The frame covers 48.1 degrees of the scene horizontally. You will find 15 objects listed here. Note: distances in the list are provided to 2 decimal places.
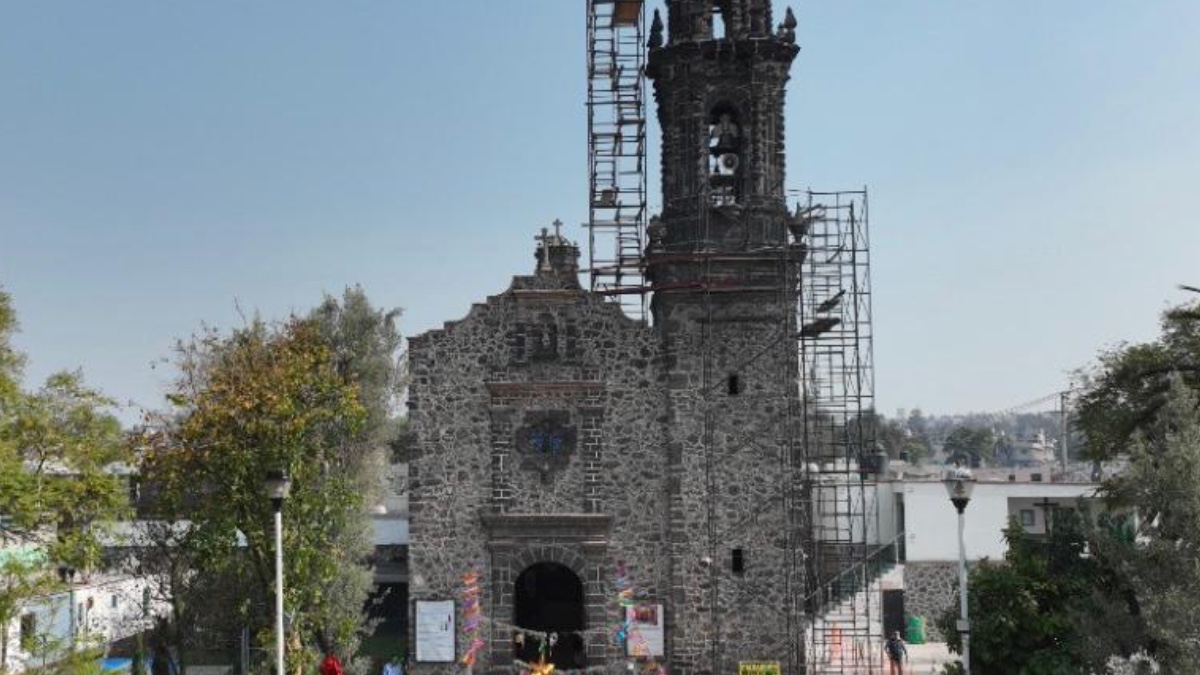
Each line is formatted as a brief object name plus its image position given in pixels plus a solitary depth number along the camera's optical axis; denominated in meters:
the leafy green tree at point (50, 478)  17.83
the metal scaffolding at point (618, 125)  32.66
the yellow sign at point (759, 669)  28.41
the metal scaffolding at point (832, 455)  31.03
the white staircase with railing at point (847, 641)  29.98
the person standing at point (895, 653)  30.08
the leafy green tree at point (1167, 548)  18.02
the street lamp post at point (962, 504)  19.25
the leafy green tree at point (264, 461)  27.50
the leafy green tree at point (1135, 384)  25.84
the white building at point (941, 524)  37.97
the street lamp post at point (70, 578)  28.11
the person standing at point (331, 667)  23.53
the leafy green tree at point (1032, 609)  23.14
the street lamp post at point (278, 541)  18.92
